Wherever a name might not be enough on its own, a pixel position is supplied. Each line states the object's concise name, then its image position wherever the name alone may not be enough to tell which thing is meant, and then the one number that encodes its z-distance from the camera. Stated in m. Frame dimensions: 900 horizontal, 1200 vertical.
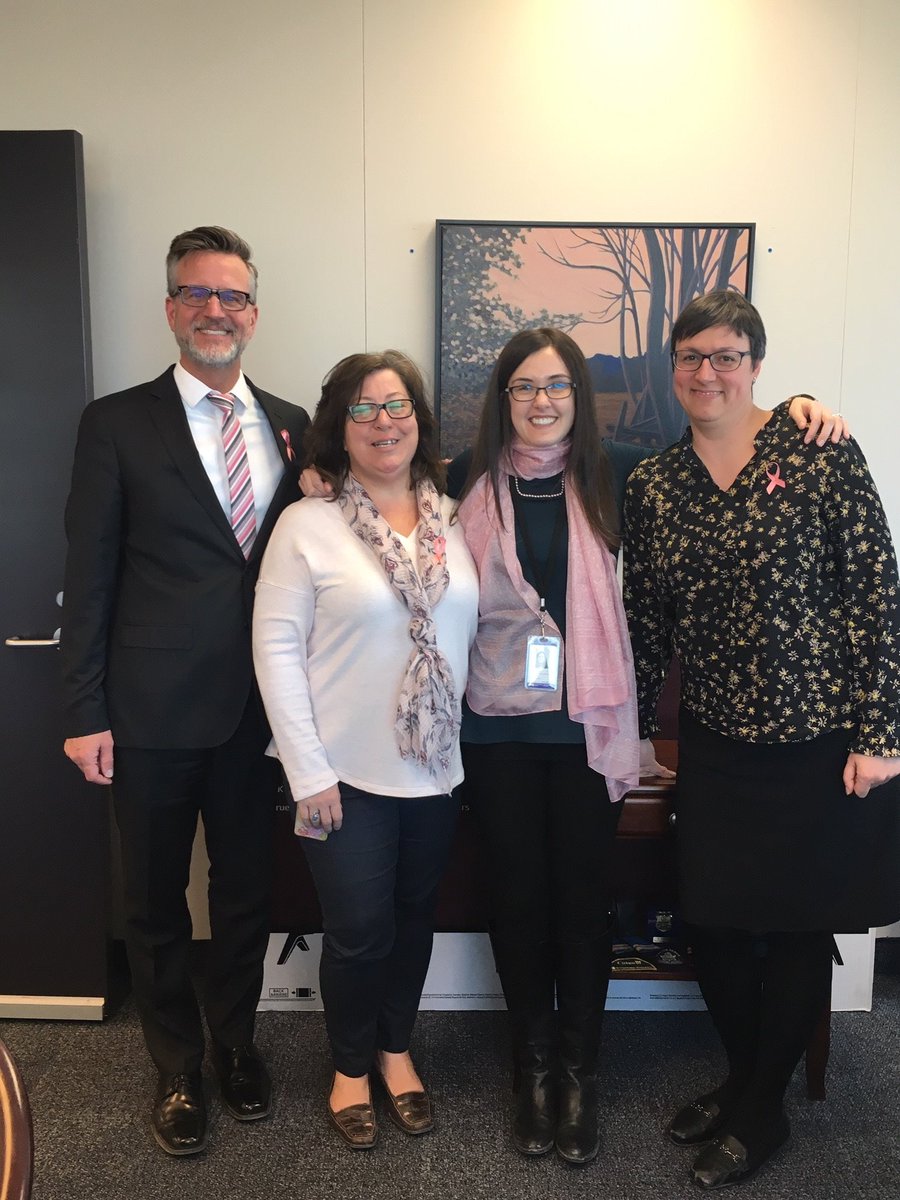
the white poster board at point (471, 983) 2.40
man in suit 1.80
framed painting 2.43
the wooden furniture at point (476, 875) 2.20
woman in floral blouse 1.64
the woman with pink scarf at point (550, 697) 1.78
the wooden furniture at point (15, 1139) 0.80
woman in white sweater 1.70
